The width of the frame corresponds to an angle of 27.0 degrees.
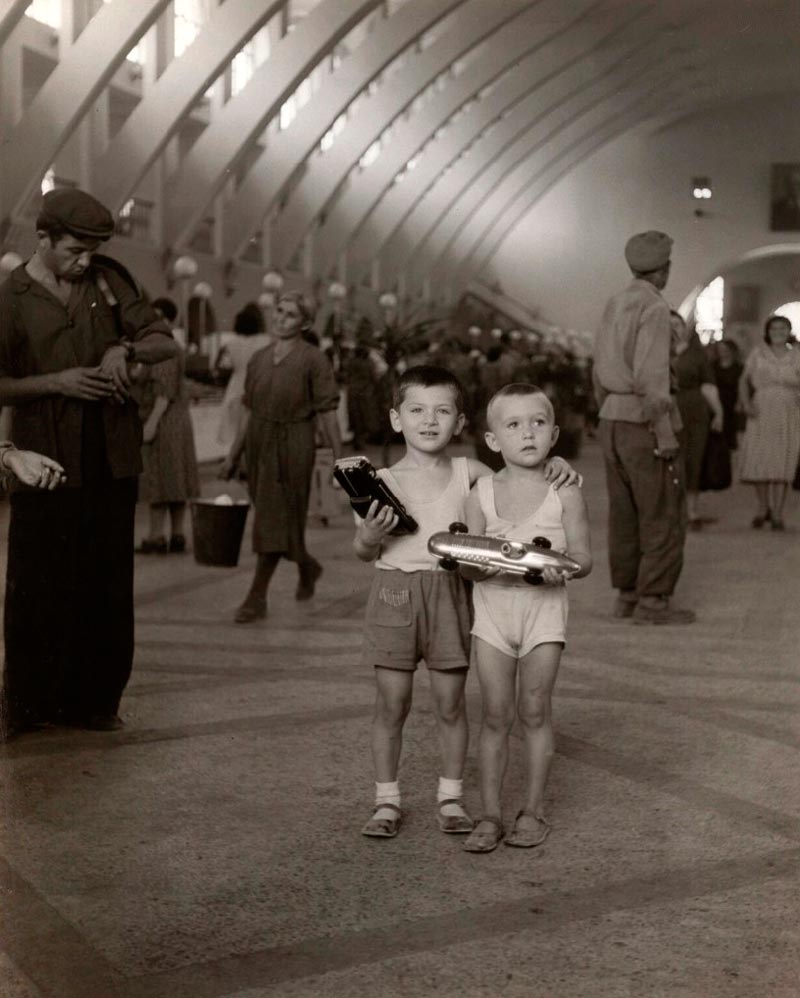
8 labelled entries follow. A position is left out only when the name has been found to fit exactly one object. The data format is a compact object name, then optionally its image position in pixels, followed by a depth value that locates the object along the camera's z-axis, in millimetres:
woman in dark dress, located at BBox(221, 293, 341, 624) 7293
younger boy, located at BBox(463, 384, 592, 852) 3754
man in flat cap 4945
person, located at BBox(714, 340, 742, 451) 16156
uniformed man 7023
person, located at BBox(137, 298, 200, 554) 9516
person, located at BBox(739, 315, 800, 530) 11633
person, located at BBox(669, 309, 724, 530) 11156
